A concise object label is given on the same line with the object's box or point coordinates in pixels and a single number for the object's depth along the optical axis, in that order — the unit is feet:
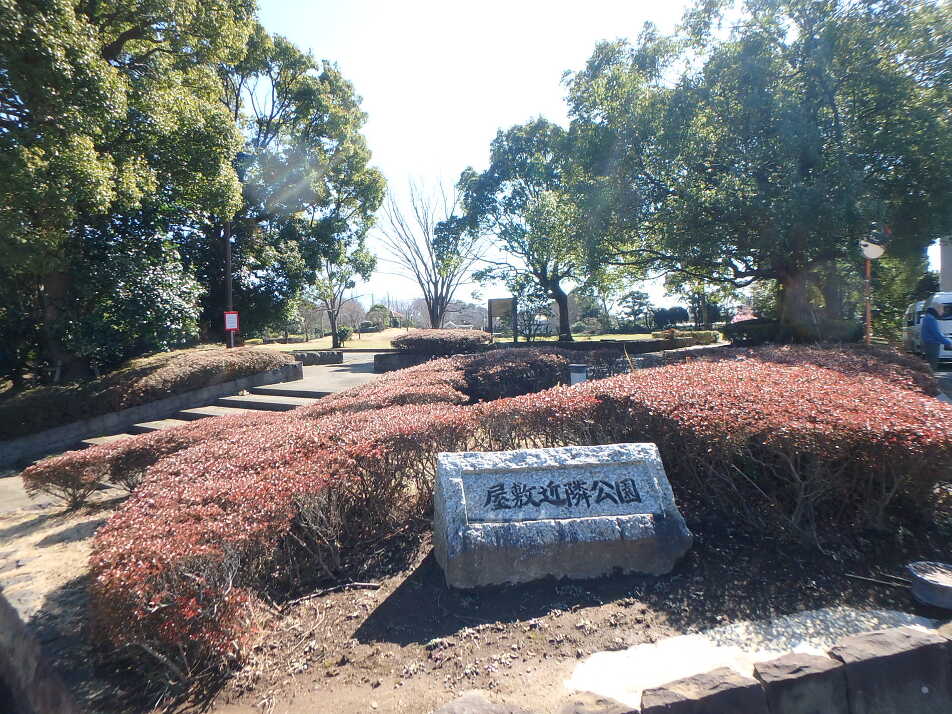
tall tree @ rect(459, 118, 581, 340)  80.38
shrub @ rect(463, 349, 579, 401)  26.63
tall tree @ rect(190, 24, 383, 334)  58.59
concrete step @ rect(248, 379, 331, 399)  36.28
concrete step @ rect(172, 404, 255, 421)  33.96
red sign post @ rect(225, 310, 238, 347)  48.80
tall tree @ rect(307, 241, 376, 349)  69.22
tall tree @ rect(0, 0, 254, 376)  24.17
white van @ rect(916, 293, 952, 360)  42.16
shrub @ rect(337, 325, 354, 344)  105.18
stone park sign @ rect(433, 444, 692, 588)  10.19
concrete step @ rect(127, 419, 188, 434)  32.50
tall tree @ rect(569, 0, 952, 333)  32.81
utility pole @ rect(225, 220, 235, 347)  54.29
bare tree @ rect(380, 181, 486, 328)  87.25
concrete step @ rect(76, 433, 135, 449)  31.45
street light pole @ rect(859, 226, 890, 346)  31.94
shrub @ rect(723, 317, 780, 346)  46.29
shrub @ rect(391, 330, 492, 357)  48.19
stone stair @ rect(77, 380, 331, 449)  32.91
